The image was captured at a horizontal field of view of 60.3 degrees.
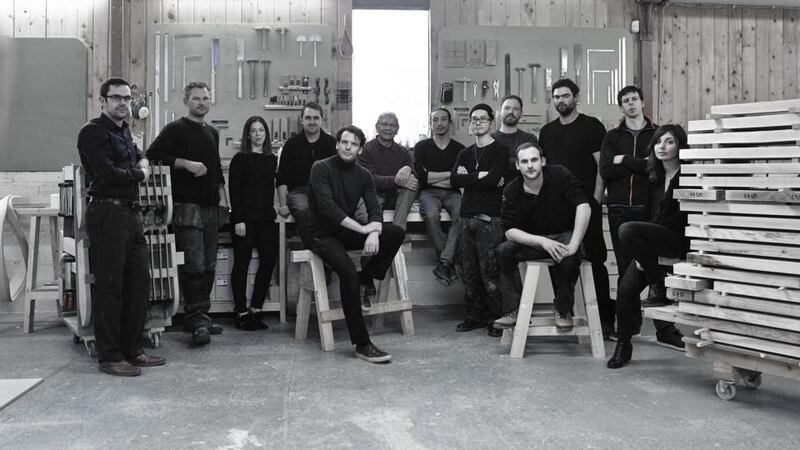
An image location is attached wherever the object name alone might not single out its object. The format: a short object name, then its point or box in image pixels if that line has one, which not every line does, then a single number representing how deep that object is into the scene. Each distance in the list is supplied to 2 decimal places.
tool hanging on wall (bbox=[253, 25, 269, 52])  5.58
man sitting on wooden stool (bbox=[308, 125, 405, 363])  3.54
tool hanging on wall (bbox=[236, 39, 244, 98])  5.57
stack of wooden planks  2.57
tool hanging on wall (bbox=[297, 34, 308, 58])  5.61
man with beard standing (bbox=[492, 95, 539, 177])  4.42
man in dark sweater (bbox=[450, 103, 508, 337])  4.12
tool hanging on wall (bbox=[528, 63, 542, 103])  5.82
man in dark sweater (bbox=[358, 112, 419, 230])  4.55
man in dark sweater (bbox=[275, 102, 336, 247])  4.39
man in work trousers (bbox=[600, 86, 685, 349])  3.76
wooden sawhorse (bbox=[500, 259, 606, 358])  3.51
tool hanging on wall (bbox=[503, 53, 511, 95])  5.78
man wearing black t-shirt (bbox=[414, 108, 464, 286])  4.55
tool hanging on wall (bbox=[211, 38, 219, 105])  5.58
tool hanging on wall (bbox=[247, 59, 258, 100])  5.58
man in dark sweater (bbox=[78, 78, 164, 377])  3.10
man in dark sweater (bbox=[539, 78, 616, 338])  4.02
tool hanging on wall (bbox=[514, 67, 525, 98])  5.81
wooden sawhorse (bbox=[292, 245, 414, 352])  3.74
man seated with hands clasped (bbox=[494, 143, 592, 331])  3.54
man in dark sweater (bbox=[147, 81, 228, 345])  3.99
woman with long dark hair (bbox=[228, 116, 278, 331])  4.35
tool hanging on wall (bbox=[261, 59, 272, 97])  5.59
